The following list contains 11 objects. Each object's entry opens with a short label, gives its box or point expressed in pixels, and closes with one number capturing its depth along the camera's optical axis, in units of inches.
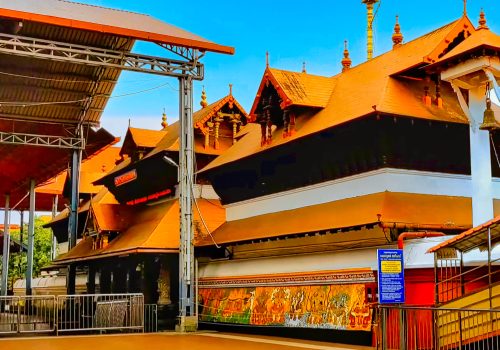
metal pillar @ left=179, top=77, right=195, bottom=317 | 853.8
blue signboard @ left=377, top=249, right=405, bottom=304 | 477.7
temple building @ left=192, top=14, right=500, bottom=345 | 636.1
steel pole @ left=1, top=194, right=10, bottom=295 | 1530.5
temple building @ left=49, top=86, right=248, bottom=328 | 988.6
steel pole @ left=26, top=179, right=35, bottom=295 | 1387.8
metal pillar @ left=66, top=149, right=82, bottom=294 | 1221.1
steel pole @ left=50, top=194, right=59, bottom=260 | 1697.8
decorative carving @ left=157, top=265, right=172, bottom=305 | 1018.9
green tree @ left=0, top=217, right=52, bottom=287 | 2278.5
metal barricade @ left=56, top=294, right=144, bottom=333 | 904.9
